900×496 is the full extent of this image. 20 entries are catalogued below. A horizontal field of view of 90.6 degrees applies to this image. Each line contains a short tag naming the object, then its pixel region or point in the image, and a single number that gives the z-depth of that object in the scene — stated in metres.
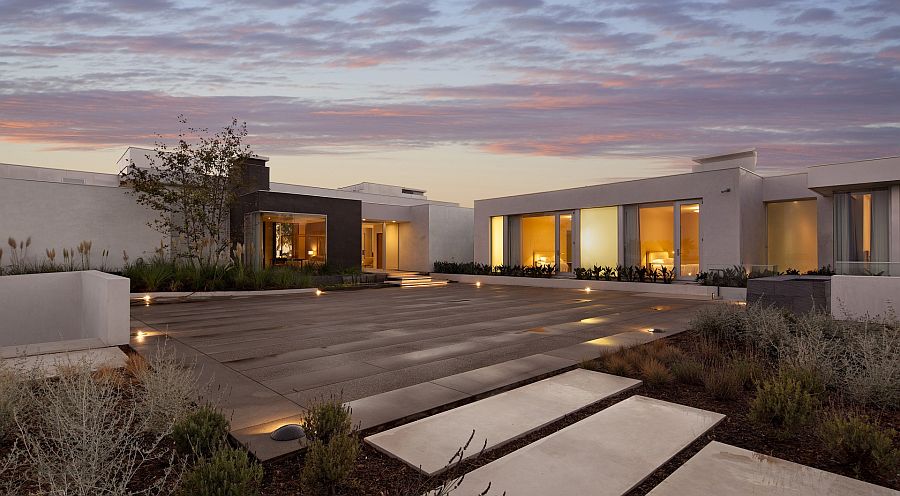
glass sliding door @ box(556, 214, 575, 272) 17.98
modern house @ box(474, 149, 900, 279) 11.50
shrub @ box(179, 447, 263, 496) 2.01
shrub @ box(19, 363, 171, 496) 2.09
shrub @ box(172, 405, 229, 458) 2.66
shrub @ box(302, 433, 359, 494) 2.31
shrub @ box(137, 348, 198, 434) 3.00
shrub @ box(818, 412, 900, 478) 2.49
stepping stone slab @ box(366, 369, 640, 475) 2.77
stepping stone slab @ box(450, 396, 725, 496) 2.36
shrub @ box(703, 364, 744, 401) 3.86
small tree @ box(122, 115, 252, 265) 14.77
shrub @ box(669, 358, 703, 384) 4.29
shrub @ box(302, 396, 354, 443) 2.77
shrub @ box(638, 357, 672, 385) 4.24
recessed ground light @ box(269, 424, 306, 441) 2.94
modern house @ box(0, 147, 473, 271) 13.51
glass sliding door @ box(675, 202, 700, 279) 14.60
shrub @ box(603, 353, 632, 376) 4.55
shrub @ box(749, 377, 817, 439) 3.10
